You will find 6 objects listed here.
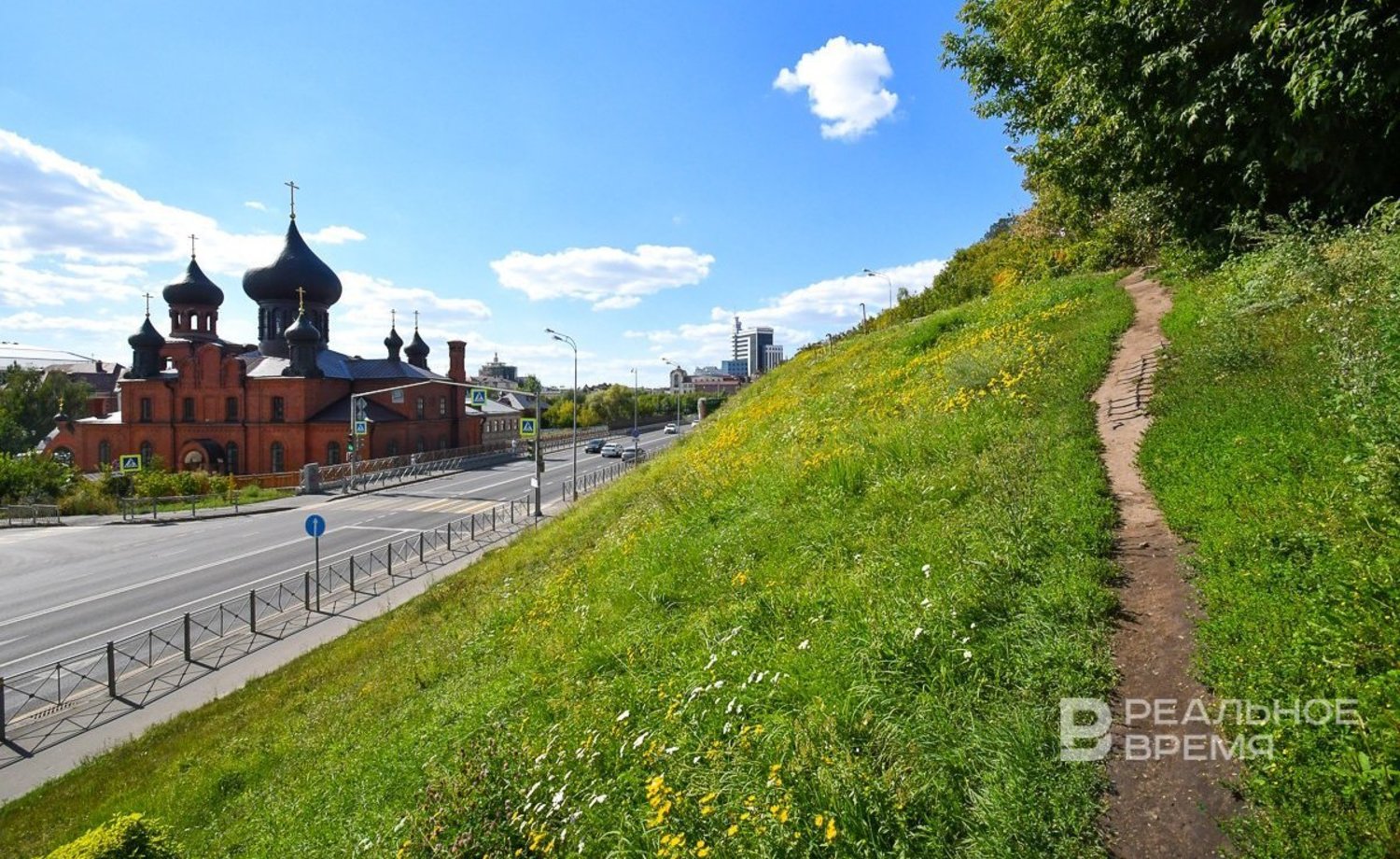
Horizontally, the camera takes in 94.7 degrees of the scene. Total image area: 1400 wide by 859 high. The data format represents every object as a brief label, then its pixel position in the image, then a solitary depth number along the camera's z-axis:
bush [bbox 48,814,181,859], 4.61
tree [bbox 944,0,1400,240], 6.89
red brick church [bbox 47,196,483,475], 47.06
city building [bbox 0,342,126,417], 75.69
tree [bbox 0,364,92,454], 68.94
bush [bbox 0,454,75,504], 33.50
